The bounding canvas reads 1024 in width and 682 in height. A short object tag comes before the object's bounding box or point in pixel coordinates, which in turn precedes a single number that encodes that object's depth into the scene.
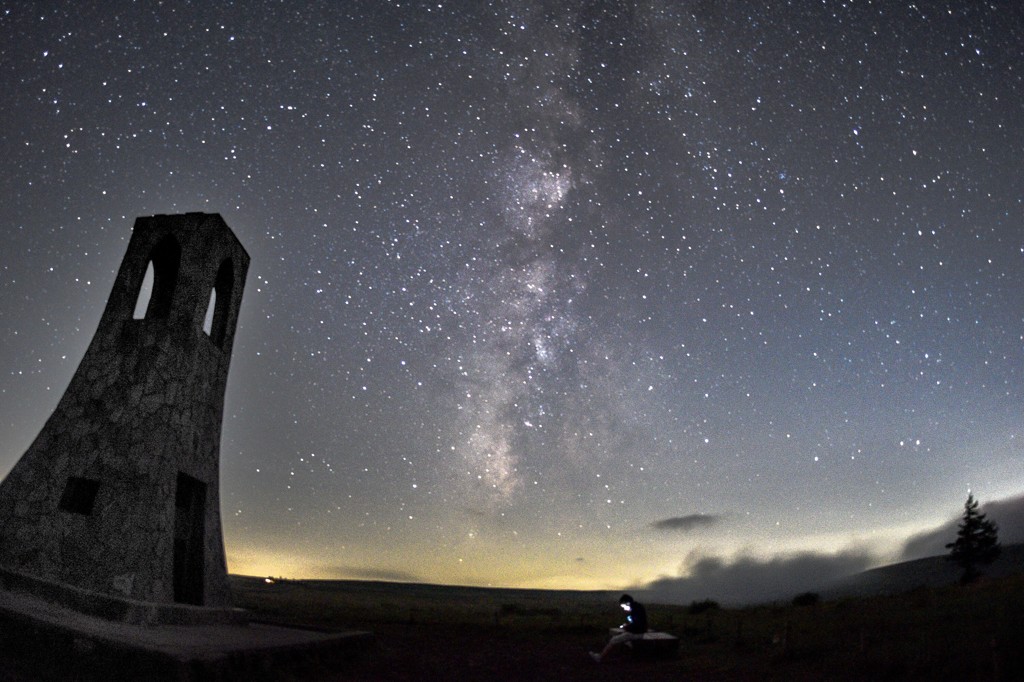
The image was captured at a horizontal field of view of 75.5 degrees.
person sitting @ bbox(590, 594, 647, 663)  13.09
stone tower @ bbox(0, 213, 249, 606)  10.34
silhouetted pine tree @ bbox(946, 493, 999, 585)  53.81
